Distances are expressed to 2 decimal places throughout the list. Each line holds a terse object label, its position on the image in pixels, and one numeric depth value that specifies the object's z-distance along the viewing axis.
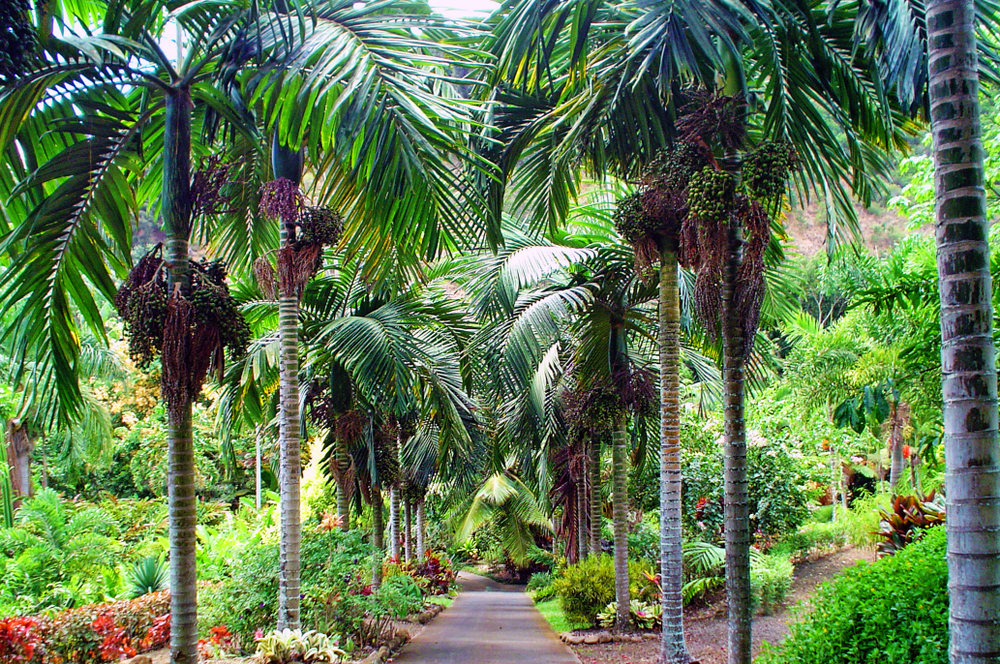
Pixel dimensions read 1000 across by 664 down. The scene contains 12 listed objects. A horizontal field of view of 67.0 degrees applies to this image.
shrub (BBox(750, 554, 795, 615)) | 11.59
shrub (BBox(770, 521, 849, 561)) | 15.09
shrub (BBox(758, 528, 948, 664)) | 4.47
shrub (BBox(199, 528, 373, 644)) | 9.05
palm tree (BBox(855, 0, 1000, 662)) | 3.10
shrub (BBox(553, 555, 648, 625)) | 12.45
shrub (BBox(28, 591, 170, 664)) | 8.41
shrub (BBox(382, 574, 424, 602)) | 11.56
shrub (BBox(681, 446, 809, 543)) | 14.27
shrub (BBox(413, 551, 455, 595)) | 19.88
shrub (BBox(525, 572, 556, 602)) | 19.95
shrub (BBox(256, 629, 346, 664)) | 7.72
